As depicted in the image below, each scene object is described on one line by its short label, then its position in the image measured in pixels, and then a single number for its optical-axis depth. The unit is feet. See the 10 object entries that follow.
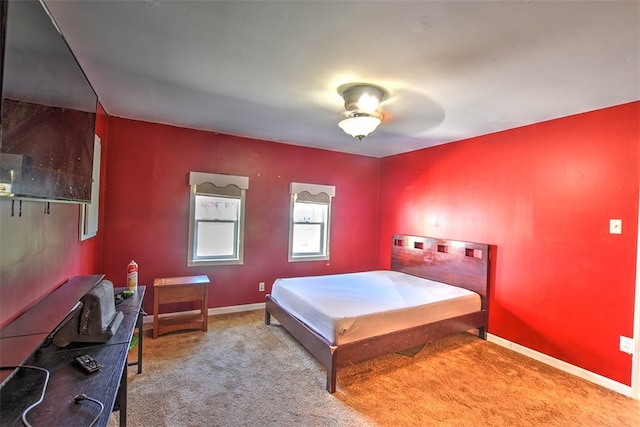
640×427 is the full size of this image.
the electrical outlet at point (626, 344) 7.82
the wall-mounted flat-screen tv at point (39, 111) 3.34
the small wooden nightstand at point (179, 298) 10.40
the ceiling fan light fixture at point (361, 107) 7.63
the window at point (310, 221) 14.61
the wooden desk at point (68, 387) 3.27
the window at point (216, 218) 12.42
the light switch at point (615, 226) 8.11
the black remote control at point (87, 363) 4.15
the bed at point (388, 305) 8.10
